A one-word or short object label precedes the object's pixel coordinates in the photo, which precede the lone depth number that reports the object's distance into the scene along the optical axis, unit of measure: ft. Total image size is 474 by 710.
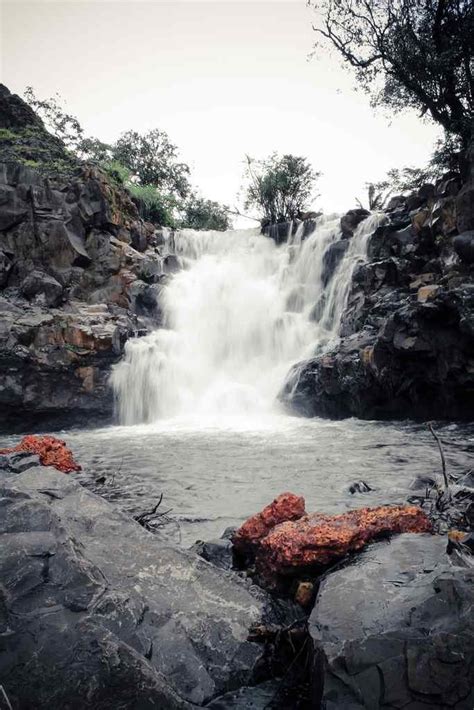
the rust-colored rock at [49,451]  21.52
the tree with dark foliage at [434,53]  44.60
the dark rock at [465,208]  37.93
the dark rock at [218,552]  11.56
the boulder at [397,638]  5.97
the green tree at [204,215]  96.37
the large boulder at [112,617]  6.13
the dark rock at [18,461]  18.60
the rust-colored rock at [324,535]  9.94
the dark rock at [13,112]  67.36
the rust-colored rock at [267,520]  11.84
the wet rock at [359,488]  19.20
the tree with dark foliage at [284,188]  86.22
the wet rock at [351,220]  59.41
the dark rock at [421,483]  18.84
